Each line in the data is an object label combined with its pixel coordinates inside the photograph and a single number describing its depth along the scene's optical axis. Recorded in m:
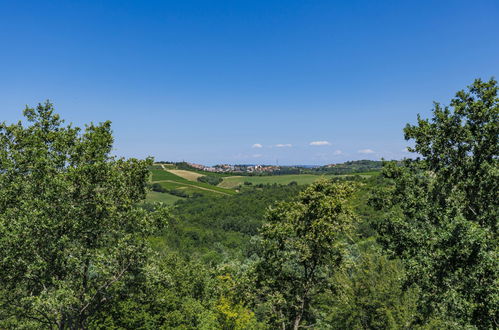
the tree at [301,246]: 18.52
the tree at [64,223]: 14.05
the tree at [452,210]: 11.45
